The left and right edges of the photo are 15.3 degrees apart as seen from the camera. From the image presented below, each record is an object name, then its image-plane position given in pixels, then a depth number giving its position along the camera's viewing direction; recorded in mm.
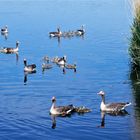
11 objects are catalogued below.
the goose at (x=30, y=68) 32459
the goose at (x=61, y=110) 22359
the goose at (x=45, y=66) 34056
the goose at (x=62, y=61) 35000
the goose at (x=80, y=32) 51206
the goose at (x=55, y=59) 36194
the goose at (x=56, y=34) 50569
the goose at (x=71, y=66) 33688
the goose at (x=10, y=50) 41641
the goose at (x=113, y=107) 22625
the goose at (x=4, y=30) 52025
